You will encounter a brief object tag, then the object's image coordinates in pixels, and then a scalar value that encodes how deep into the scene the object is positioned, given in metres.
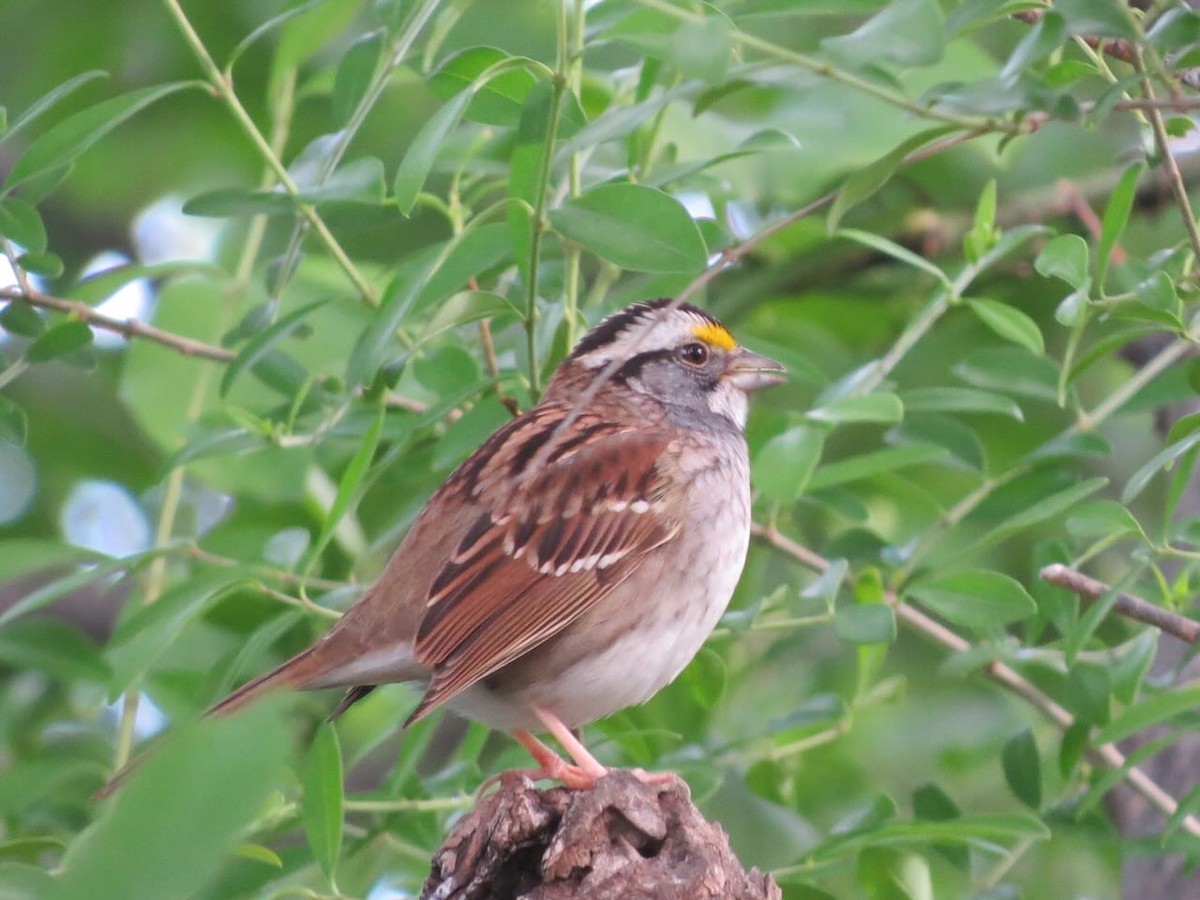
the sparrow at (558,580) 6.00
